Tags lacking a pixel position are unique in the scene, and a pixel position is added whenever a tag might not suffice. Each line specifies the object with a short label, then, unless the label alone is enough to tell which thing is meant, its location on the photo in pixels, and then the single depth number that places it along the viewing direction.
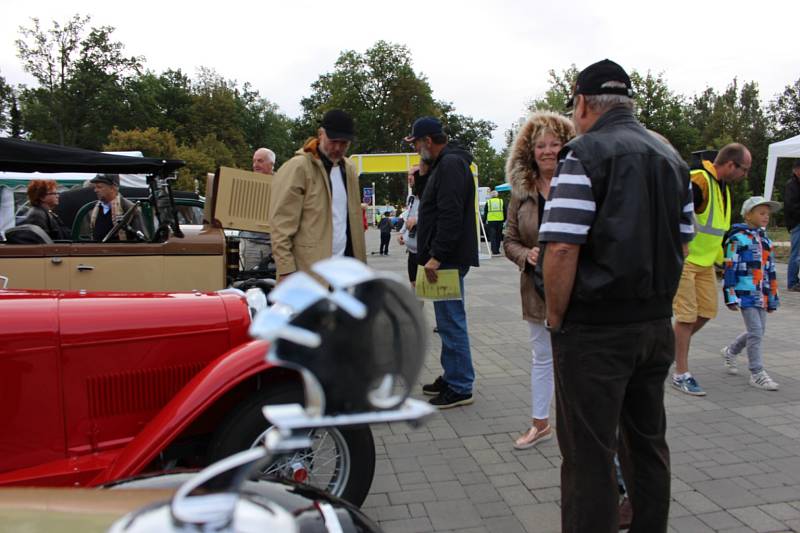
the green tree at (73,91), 44.00
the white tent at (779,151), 13.12
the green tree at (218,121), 58.72
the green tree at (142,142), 39.50
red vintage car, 2.46
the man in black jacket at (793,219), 10.15
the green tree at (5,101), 50.34
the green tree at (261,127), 73.38
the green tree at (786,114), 47.47
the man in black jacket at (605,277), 2.05
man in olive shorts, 4.54
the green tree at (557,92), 35.78
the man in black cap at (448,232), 4.29
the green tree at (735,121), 45.78
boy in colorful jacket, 4.91
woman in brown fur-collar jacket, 3.56
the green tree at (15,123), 49.56
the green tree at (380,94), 53.59
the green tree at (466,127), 64.94
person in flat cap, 6.99
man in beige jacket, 3.95
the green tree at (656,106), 34.62
